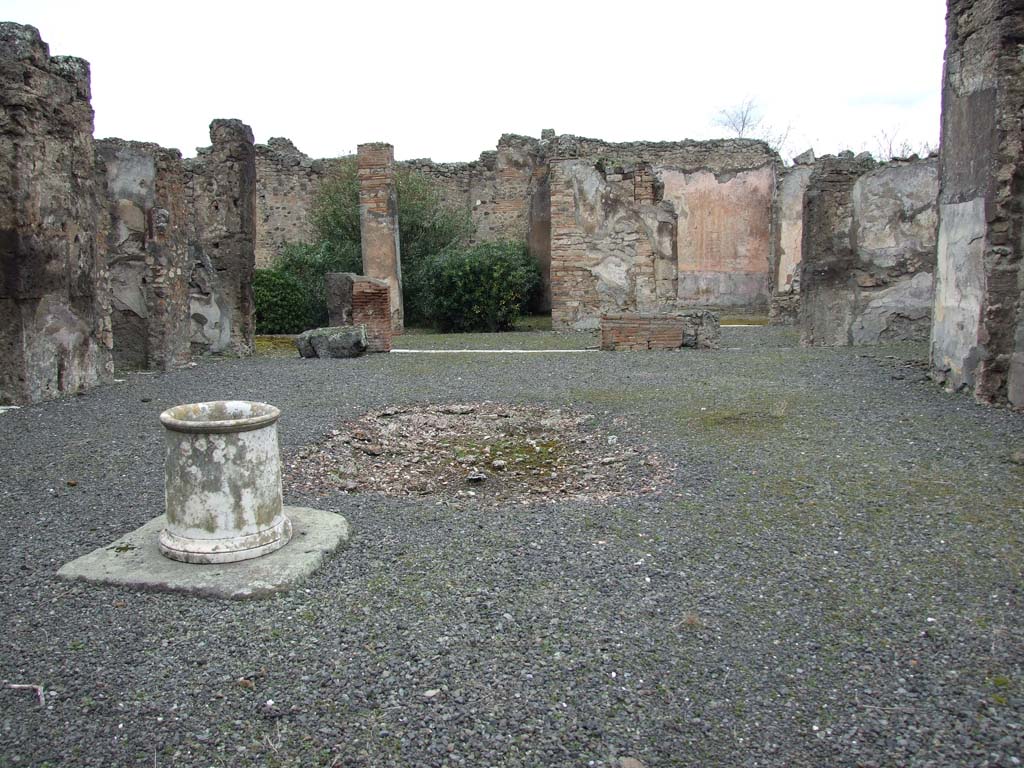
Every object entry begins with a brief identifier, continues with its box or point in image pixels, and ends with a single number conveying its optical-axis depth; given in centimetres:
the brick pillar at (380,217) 1466
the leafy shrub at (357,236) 1544
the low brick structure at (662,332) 1038
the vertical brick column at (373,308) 1086
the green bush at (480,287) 1443
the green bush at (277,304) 1453
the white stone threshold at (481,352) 1042
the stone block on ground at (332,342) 1014
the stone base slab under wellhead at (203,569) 294
